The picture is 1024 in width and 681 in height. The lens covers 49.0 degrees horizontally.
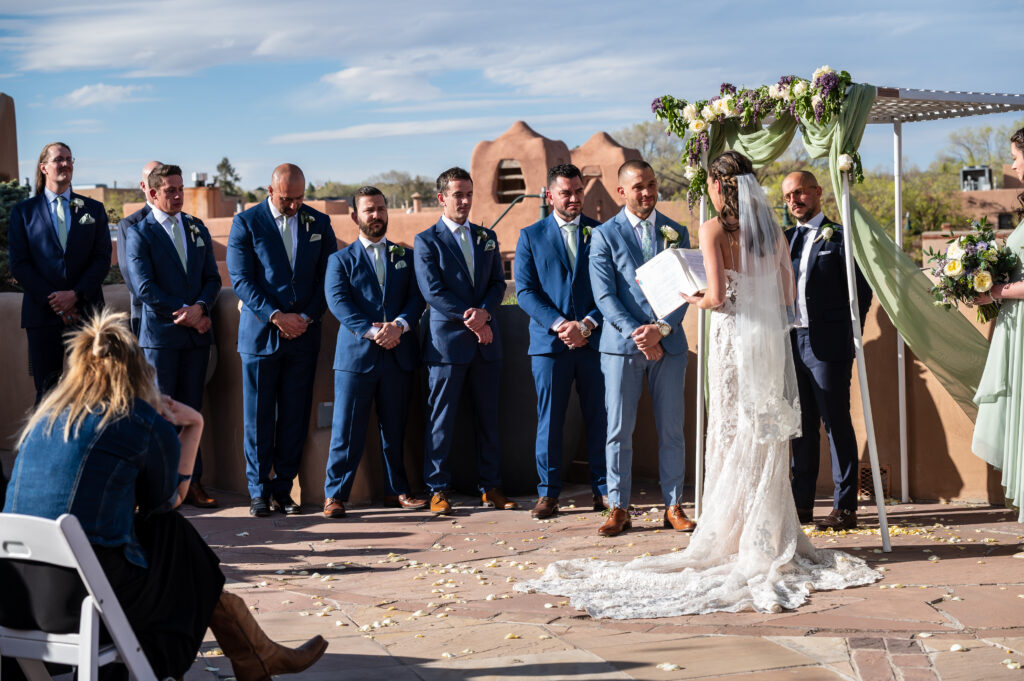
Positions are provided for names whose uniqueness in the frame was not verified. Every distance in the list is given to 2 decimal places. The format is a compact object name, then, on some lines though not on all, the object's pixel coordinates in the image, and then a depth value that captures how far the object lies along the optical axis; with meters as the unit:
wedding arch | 6.04
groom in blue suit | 6.71
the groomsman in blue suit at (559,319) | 7.23
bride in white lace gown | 5.50
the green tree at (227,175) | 81.38
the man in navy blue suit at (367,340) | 7.39
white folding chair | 3.14
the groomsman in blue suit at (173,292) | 7.53
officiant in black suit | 6.59
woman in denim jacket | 3.43
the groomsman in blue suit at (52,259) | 7.75
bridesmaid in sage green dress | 5.98
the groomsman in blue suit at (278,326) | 7.40
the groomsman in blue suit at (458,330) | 7.43
